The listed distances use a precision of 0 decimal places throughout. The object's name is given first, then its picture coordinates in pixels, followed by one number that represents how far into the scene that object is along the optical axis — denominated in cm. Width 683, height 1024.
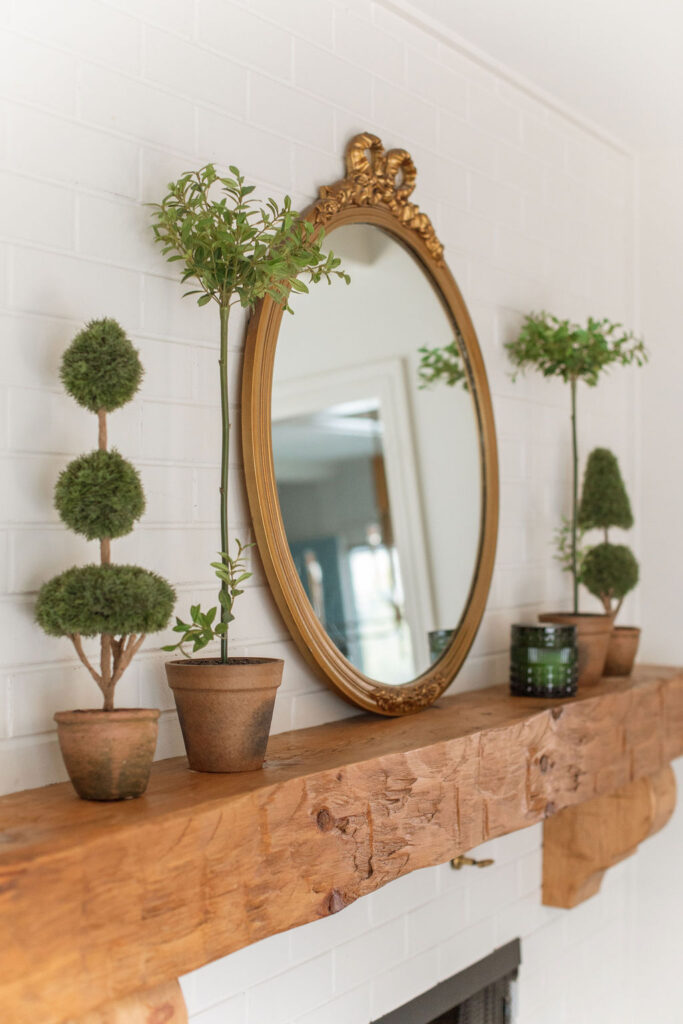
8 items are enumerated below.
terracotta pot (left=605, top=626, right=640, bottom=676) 201
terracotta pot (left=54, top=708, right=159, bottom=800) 103
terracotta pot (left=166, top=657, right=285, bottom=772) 115
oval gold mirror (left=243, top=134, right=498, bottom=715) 144
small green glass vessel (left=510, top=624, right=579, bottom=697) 174
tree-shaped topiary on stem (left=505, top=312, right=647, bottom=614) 193
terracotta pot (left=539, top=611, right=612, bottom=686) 185
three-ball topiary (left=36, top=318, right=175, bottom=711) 105
